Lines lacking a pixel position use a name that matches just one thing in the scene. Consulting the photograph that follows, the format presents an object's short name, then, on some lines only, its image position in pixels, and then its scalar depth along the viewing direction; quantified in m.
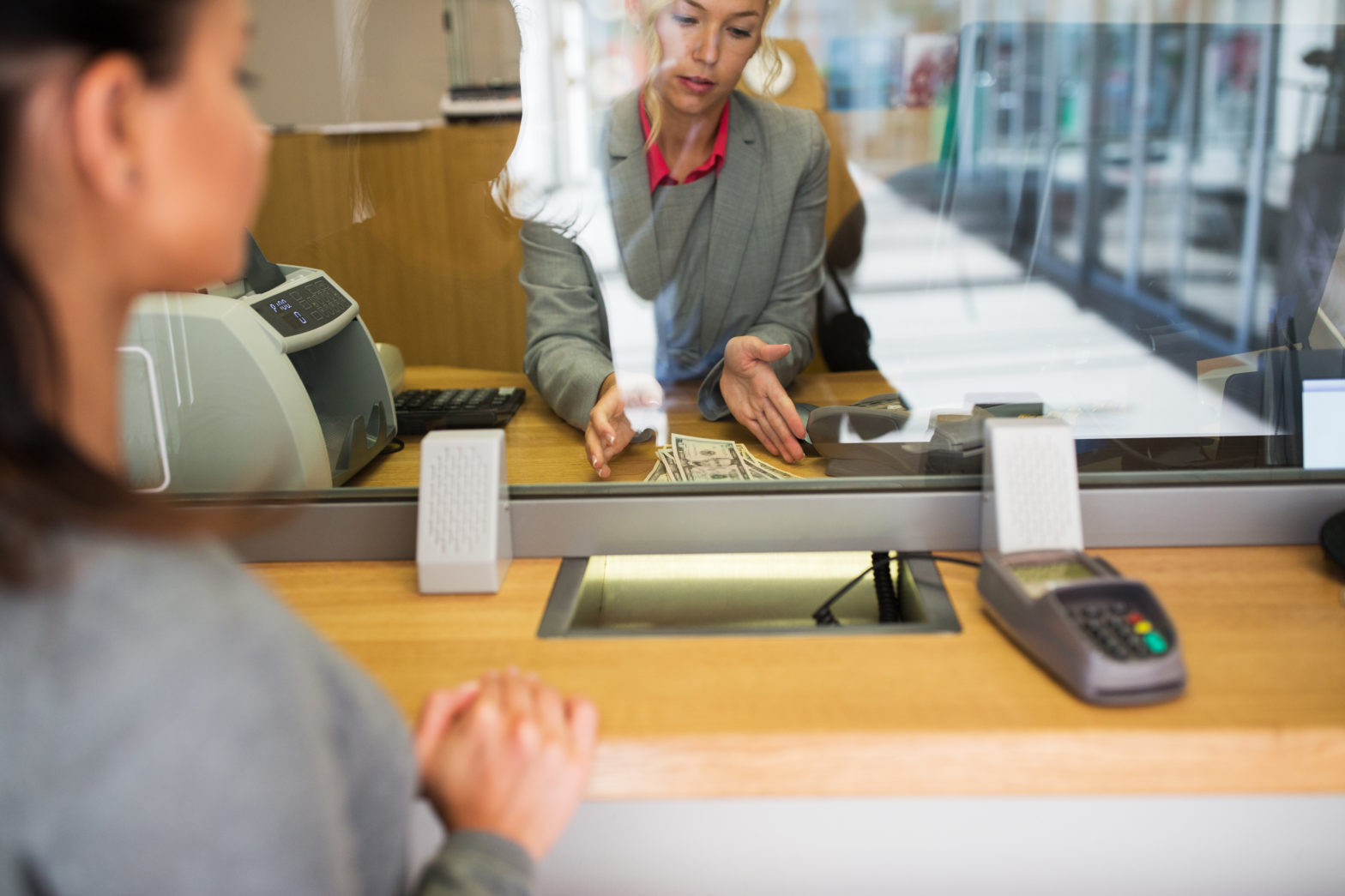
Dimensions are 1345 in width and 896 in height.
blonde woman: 1.06
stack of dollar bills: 1.07
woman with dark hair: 0.44
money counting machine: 1.01
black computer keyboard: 1.09
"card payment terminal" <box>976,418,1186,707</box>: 0.76
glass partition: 1.01
